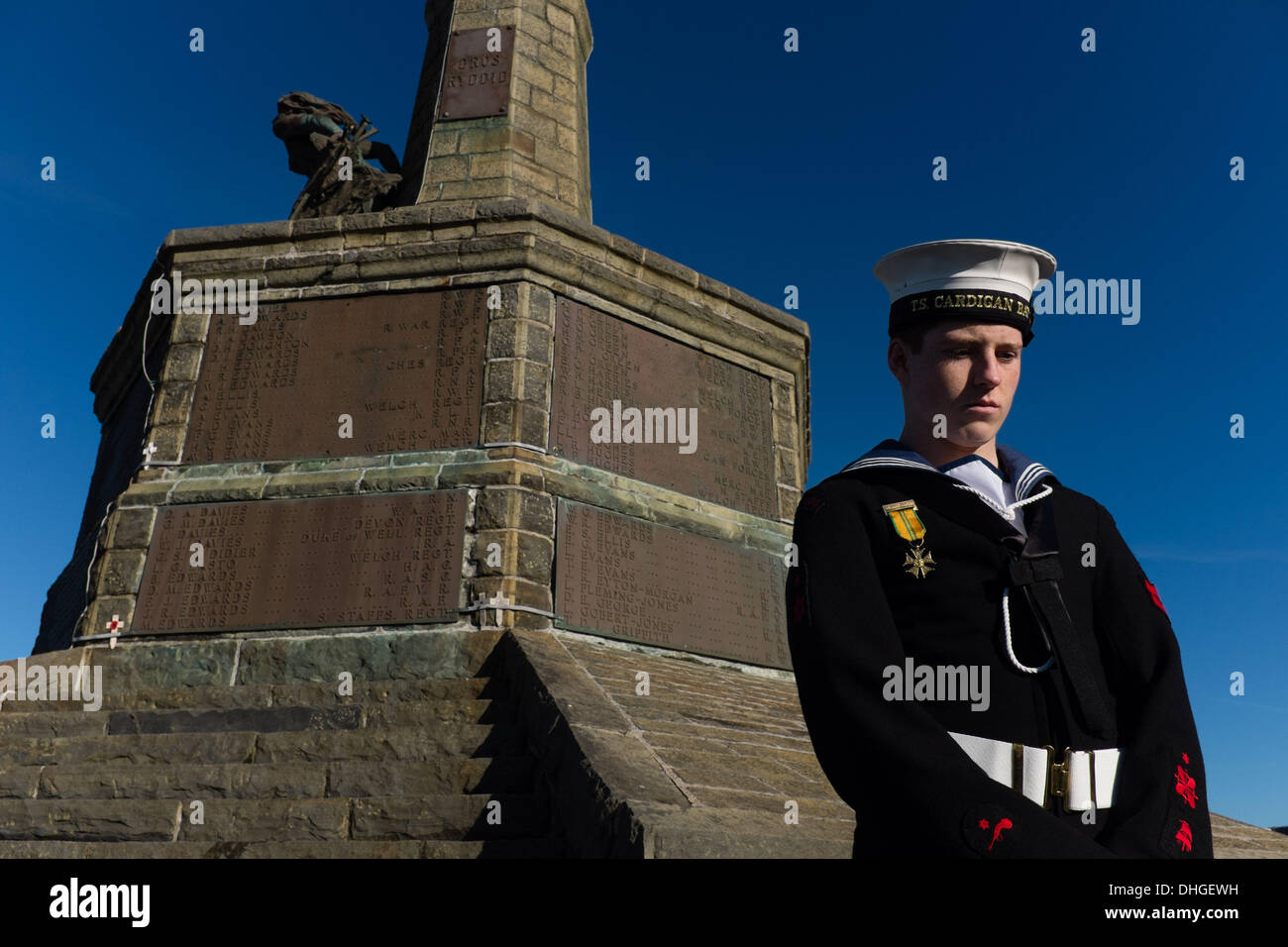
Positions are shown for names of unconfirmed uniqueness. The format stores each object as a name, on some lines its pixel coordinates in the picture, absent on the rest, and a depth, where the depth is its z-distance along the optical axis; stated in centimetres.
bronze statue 908
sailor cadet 171
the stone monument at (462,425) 687
